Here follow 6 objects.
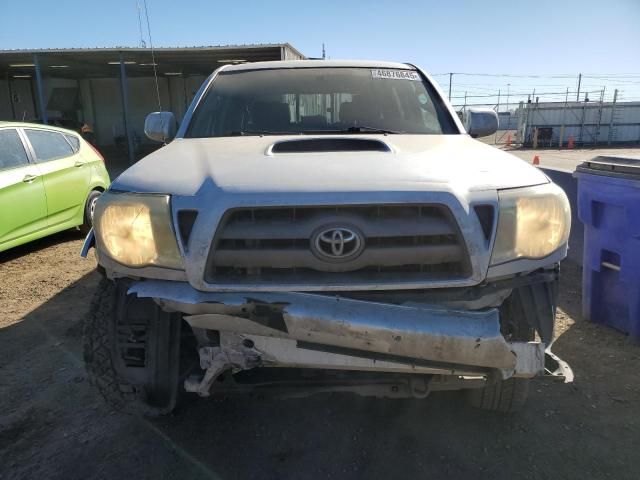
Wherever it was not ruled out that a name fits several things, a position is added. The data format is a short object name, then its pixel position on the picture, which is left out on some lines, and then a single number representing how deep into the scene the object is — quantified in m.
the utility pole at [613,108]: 26.80
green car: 5.38
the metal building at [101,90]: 18.42
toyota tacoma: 1.95
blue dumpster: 3.40
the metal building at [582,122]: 26.89
